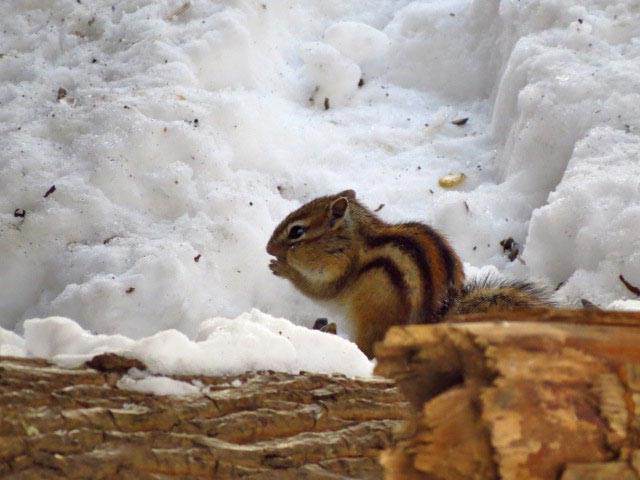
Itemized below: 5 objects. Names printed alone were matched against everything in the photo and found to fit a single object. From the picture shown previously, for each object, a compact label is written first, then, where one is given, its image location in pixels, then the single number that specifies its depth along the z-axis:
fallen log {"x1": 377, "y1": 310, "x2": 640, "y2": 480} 3.45
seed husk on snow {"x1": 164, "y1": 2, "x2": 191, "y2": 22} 10.41
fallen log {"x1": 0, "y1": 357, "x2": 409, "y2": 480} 3.93
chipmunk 6.71
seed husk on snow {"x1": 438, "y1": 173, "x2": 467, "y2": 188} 9.72
